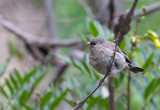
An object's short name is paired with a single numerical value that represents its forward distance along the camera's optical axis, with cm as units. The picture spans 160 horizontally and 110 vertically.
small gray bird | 448
